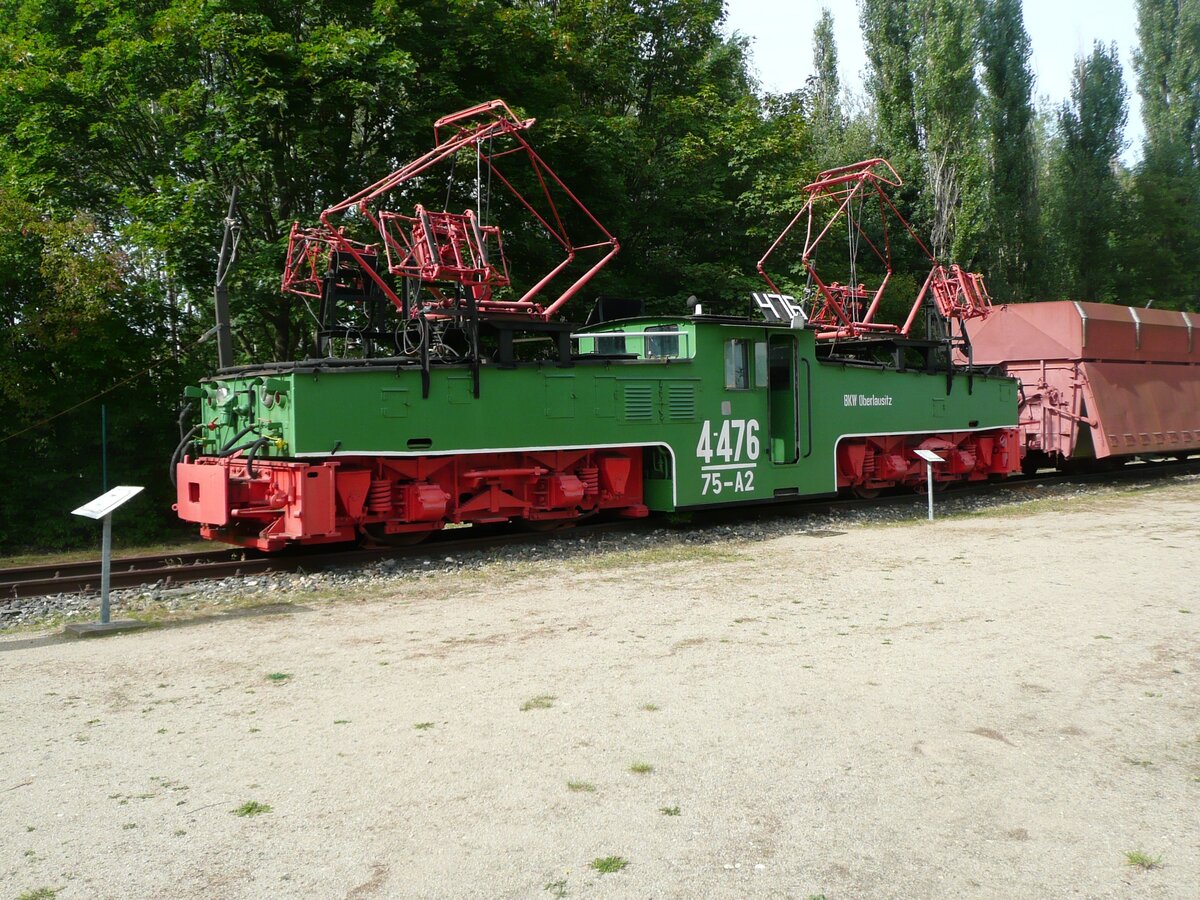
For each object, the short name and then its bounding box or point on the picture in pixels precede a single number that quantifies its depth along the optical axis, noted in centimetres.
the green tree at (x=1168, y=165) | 3734
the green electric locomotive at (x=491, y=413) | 962
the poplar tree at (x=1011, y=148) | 3438
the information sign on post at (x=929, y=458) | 1335
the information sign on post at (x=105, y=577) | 733
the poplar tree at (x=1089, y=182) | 3622
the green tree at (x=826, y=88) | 3859
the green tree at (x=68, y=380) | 1438
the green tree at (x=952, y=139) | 3278
